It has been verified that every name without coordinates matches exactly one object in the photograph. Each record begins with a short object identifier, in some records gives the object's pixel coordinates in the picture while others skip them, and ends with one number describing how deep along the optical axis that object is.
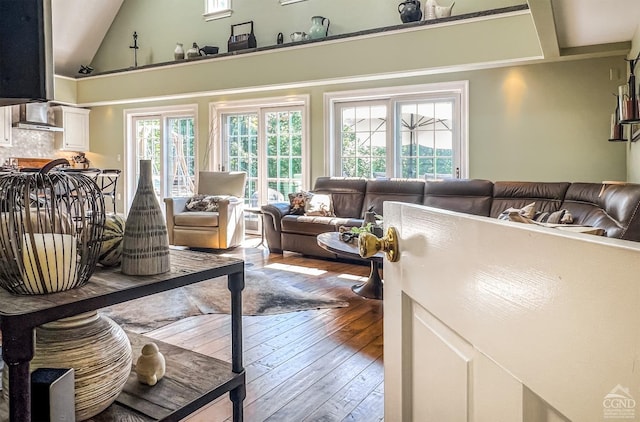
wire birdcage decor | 0.91
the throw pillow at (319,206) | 5.45
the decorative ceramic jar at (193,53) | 6.91
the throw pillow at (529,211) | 3.40
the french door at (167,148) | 7.62
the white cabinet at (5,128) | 7.35
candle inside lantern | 0.90
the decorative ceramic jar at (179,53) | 7.20
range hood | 7.58
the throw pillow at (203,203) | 5.84
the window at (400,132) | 5.52
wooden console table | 0.82
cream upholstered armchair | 5.62
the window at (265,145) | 6.63
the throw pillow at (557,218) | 3.20
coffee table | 3.53
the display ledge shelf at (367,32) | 4.47
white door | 0.32
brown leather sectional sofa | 3.69
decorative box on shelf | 6.57
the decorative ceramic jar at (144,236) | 1.08
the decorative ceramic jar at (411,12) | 5.30
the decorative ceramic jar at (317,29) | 5.97
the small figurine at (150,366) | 1.23
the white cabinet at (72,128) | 8.15
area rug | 3.13
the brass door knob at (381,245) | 0.81
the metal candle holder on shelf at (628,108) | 3.14
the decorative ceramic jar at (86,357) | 1.03
